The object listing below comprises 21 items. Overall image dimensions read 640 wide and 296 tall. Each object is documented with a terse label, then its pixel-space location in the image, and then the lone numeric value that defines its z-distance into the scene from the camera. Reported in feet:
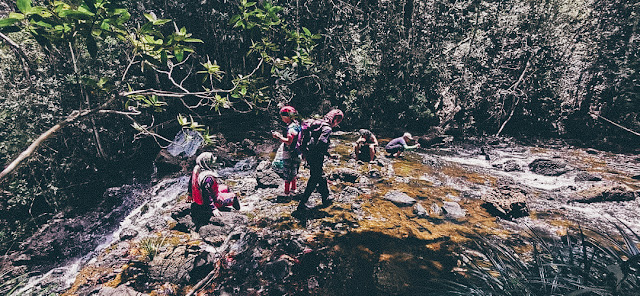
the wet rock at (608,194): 19.98
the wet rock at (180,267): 12.91
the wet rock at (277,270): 12.86
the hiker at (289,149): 18.24
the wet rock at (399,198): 20.35
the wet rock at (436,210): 18.92
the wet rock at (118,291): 11.78
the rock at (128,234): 17.01
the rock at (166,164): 27.02
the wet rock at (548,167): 26.00
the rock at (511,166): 27.91
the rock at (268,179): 22.80
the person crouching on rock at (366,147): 28.68
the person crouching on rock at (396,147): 30.60
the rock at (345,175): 23.91
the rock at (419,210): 18.56
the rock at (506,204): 18.42
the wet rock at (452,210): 18.70
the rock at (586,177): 23.67
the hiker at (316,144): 16.51
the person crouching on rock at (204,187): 16.24
